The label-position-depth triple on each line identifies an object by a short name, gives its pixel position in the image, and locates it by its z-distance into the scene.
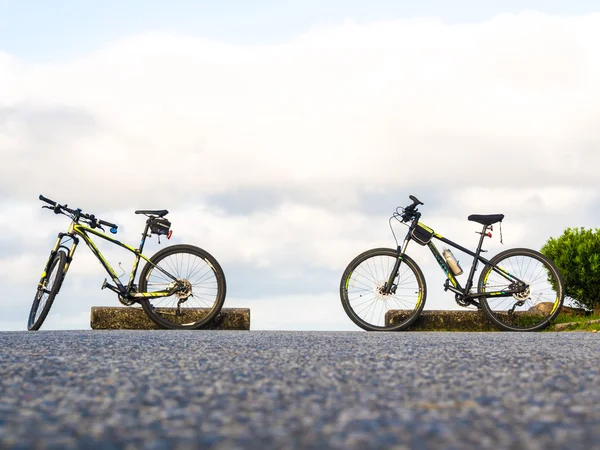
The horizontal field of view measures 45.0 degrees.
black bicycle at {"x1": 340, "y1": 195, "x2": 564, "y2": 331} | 9.18
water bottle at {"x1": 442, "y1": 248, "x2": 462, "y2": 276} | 9.41
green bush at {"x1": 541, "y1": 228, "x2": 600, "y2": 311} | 14.26
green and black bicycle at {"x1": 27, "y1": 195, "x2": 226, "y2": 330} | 8.97
